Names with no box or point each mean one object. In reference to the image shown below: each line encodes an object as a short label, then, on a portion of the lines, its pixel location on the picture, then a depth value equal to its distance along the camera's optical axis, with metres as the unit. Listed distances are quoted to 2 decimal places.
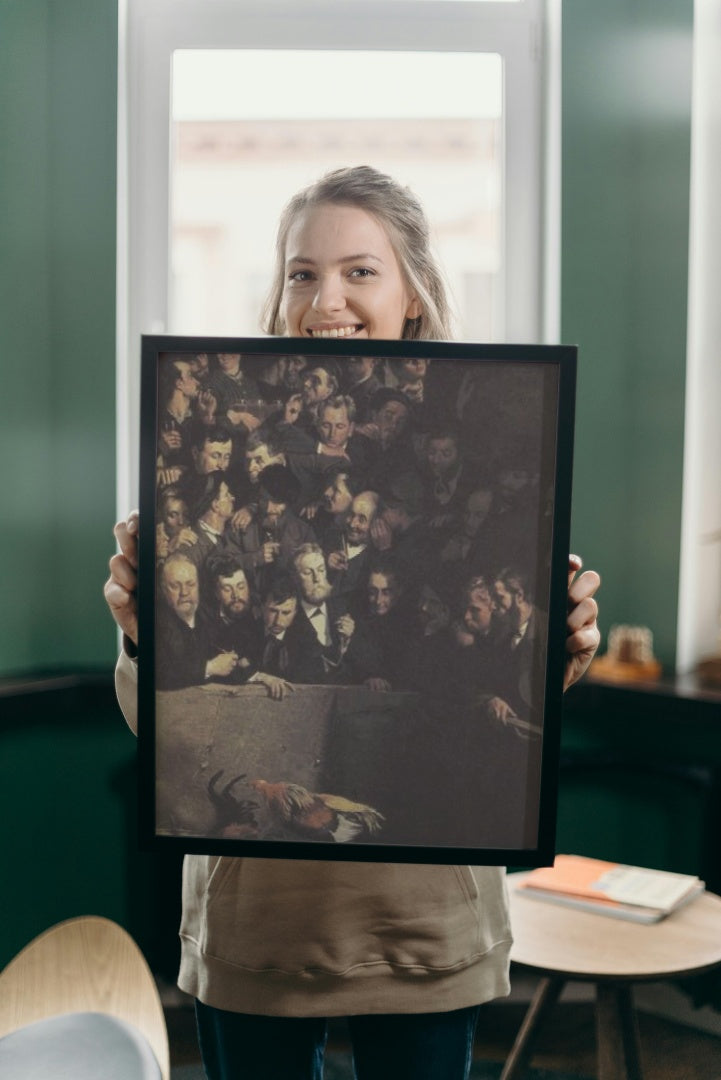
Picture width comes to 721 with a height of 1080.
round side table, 1.63
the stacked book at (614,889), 1.83
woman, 1.03
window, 2.52
